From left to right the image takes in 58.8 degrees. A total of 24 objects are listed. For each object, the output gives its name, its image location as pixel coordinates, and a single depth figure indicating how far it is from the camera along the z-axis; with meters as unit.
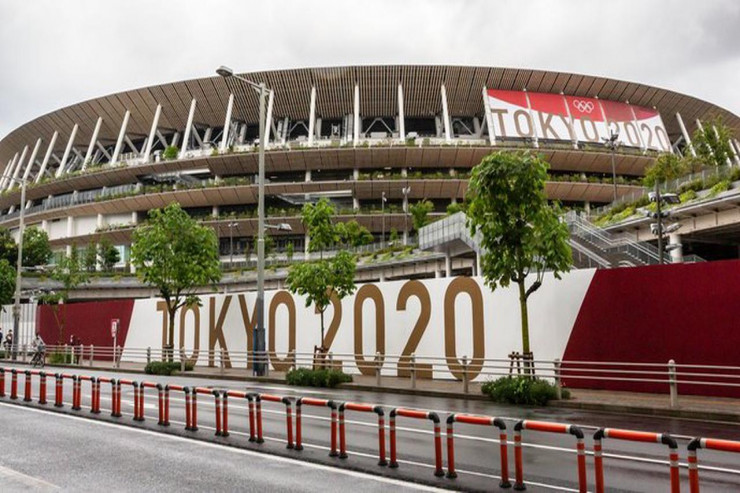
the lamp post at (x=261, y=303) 26.00
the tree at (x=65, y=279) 43.66
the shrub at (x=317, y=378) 22.83
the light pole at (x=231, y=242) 73.66
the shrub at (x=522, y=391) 16.97
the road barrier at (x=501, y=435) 7.77
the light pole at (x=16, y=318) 43.03
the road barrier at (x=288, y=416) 10.33
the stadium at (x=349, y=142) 74.56
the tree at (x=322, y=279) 26.05
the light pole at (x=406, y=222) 70.12
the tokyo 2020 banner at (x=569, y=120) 76.06
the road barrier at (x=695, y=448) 5.81
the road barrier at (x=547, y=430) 6.95
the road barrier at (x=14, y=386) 18.27
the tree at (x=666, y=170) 56.16
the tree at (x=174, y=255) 33.00
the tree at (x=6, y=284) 50.69
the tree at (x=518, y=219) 18.56
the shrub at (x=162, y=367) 29.75
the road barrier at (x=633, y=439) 6.00
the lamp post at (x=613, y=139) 43.50
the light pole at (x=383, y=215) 72.80
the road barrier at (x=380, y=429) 8.99
